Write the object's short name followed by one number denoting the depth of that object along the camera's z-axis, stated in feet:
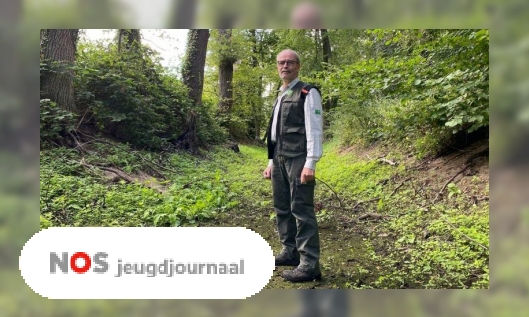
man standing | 6.15
